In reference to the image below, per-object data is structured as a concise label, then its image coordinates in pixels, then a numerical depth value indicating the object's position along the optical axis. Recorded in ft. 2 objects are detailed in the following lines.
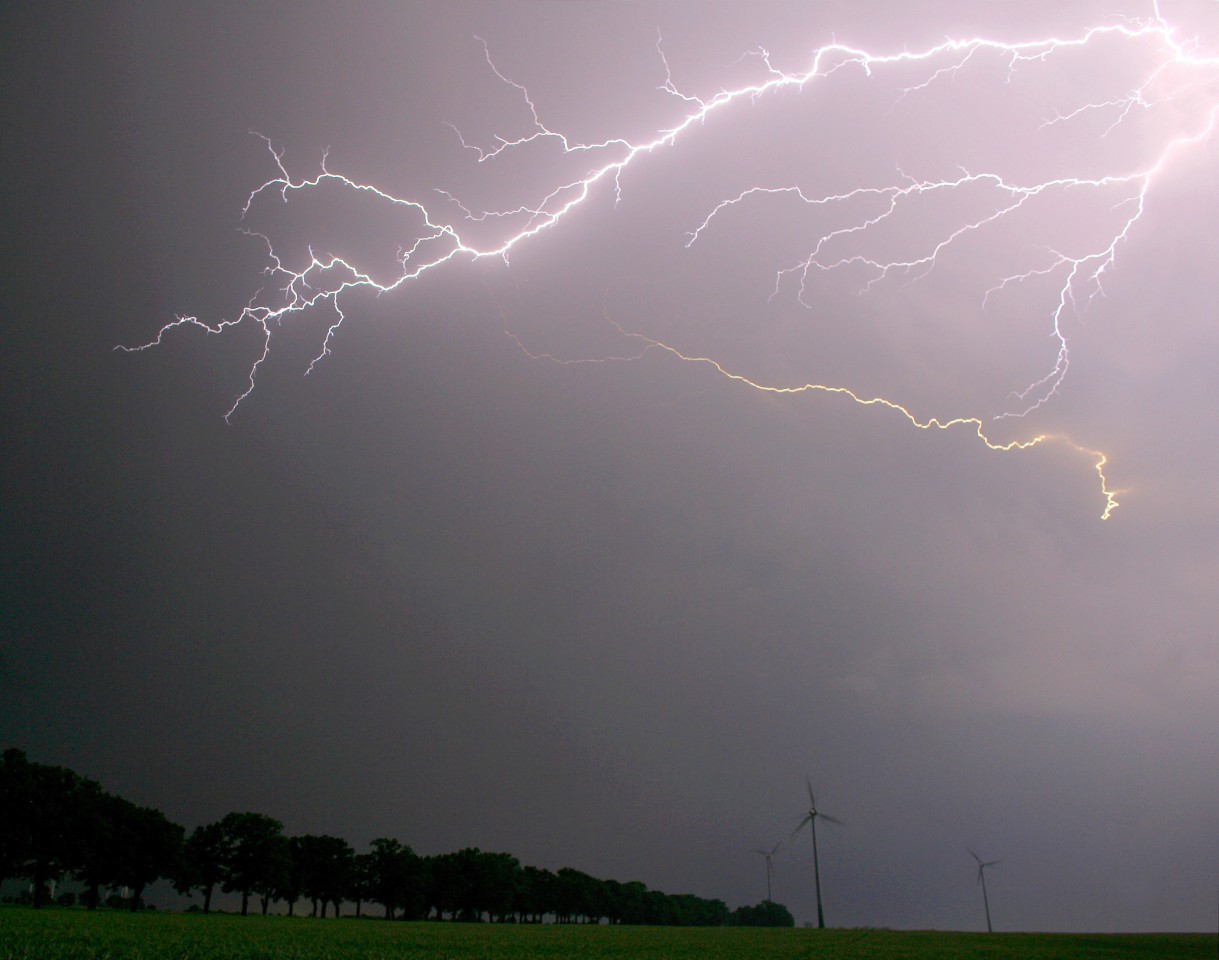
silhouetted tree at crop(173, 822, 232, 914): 193.06
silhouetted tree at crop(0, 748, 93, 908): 147.84
